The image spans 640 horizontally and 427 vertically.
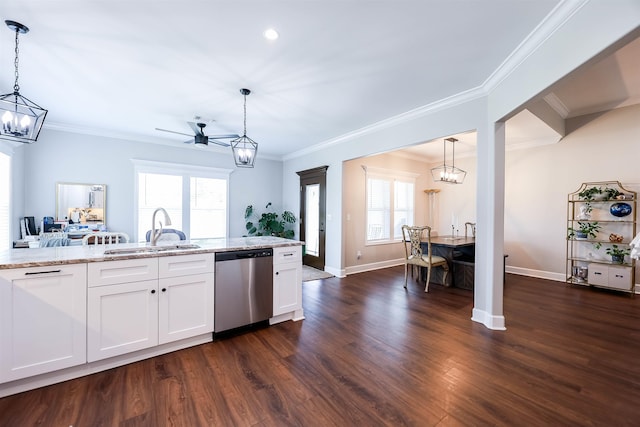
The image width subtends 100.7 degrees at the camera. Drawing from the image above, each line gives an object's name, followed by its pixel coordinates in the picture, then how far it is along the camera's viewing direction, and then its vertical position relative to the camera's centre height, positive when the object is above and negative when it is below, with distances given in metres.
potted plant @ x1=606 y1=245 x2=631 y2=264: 4.27 -0.61
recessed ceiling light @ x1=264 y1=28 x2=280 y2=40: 2.22 +1.53
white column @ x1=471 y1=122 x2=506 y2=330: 3.02 -0.13
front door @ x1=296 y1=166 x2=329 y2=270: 5.80 -0.01
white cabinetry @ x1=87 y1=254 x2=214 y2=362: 2.13 -0.79
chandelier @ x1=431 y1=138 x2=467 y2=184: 5.30 +0.86
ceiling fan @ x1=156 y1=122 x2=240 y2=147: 3.84 +1.09
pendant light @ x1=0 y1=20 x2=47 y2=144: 2.12 +0.73
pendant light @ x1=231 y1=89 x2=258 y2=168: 3.42 +0.78
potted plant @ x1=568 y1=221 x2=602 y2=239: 4.62 -0.26
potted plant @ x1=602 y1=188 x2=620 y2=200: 4.31 +0.37
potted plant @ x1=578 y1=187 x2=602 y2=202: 4.46 +0.38
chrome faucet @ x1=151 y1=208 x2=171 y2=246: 2.68 -0.24
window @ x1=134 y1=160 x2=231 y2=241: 5.36 +0.35
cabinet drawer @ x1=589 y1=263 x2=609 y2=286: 4.32 -0.97
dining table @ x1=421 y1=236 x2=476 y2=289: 4.66 -0.73
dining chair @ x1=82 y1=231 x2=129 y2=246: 2.96 -0.46
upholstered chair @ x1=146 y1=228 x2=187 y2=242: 3.44 -0.30
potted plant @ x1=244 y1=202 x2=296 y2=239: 6.57 -0.27
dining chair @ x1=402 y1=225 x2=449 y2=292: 4.46 -0.77
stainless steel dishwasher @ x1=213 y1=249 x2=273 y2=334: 2.71 -0.81
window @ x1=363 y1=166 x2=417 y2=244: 6.18 +0.27
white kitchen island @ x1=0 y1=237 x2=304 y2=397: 1.87 -0.77
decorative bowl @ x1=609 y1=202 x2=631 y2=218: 4.26 +0.11
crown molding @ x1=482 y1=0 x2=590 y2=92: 1.87 +1.47
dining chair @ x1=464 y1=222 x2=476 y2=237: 5.99 -0.28
